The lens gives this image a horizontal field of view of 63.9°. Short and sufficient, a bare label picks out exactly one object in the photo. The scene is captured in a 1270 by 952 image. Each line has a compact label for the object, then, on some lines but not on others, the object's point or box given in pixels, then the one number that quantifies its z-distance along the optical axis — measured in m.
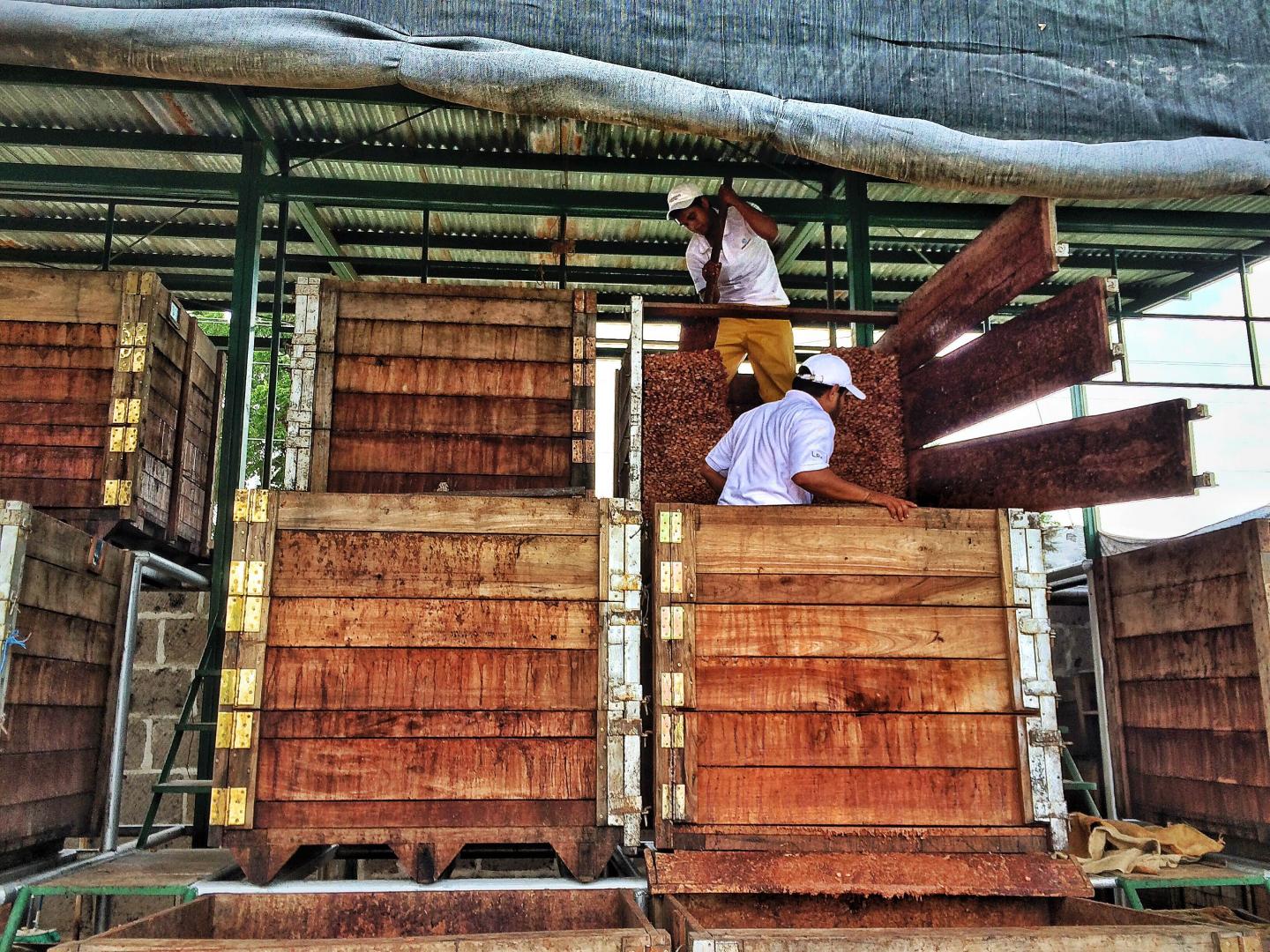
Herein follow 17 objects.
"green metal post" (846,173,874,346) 7.72
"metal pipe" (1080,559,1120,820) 6.32
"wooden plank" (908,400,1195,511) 4.22
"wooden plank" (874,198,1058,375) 4.50
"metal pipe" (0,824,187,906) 4.32
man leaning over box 4.75
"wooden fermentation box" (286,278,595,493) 5.43
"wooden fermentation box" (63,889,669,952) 4.06
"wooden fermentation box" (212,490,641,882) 4.17
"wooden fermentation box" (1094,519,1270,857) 5.24
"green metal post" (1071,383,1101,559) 8.52
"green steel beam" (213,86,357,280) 7.07
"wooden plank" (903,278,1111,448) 4.47
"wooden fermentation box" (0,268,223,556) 5.82
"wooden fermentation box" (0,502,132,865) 4.53
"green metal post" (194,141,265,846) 6.40
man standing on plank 6.34
